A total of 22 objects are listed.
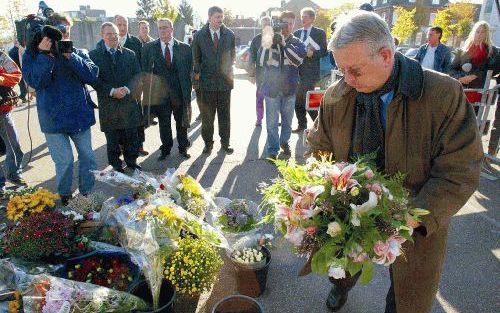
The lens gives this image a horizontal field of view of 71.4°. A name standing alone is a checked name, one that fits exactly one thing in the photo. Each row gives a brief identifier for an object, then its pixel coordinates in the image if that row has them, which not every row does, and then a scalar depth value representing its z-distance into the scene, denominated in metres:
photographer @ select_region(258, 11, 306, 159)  5.59
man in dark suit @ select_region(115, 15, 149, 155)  6.51
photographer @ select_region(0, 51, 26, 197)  4.43
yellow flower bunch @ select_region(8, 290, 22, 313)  2.47
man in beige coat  1.57
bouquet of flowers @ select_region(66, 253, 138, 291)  2.72
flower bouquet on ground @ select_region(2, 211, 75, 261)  2.88
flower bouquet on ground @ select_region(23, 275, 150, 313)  2.20
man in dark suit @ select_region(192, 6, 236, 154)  5.80
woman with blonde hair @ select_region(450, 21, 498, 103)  5.46
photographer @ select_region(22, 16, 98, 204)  3.72
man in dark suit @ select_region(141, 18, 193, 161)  5.80
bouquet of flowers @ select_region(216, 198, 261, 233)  3.43
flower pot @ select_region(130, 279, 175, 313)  2.61
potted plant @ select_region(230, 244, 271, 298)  2.87
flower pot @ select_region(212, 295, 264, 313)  2.38
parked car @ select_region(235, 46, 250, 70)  22.40
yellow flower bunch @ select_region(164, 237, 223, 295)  2.60
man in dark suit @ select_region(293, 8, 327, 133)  6.80
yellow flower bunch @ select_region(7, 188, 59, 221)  3.40
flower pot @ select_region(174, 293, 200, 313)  2.86
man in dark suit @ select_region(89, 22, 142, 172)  4.91
